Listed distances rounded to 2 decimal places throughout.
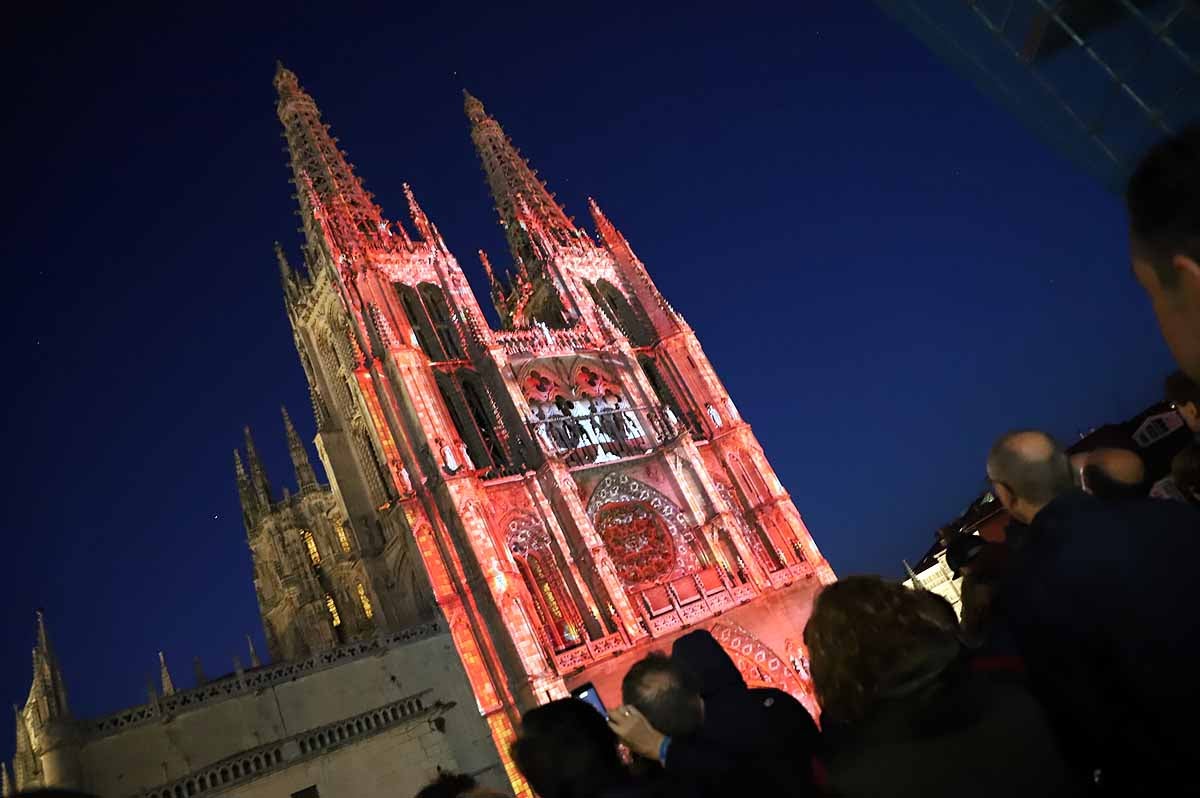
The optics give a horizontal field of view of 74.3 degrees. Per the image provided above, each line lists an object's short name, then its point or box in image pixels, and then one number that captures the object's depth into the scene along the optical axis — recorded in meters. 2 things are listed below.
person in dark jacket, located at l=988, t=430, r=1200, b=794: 2.15
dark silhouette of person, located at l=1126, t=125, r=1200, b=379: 2.13
